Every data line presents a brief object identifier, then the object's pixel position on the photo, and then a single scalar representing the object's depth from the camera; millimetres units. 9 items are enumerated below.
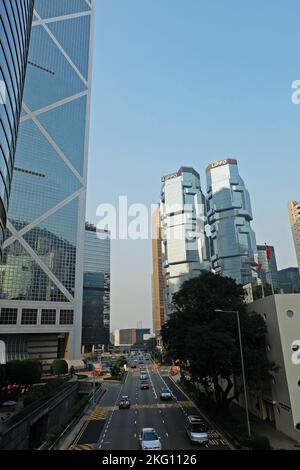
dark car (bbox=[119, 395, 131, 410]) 49156
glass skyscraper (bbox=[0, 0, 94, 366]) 105500
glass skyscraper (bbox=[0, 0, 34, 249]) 27281
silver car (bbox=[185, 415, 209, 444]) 29172
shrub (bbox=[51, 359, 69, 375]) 93500
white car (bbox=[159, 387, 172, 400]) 55625
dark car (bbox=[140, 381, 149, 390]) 69631
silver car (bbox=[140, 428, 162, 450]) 26406
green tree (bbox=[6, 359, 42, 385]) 61469
